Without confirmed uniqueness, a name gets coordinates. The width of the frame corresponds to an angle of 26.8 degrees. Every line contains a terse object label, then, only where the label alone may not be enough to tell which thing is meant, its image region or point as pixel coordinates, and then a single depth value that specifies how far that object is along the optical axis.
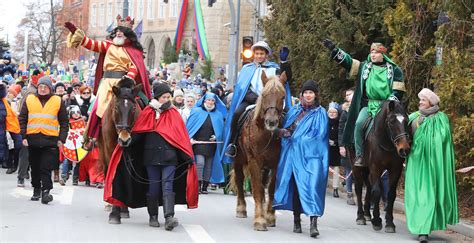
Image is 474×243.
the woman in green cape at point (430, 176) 12.24
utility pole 34.90
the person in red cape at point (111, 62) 13.63
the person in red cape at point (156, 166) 12.41
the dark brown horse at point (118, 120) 12.33
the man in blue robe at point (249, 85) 13.92
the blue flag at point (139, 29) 46.44
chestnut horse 12.33
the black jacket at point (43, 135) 14.73
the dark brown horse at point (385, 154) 12.73
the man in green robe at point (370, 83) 13.34
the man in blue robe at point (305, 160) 12.44
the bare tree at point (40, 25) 65.51
